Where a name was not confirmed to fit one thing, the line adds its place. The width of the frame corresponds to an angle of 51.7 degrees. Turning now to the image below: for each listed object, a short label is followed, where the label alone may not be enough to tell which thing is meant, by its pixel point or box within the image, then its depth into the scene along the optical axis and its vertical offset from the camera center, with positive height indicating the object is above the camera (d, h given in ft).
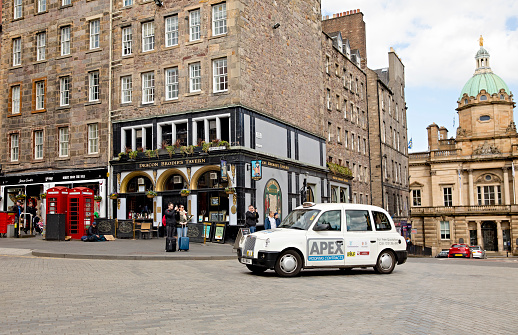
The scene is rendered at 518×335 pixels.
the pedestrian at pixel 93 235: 80.18 -2.67
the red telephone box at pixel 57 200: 82.74 +2.79
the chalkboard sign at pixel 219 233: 84.94 -2.94
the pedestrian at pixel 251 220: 72.44 -0.82
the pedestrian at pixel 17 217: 93.02 +0.33
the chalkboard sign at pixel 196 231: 83.73 -2.50
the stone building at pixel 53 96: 109.40 +26.34
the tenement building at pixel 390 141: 175.52 +24.92
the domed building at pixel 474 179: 215.92 +13.02
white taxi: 43.70 -2.51
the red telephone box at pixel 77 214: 82.94 +0.57
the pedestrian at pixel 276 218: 78.11 -0.77
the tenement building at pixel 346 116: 141.28 +27.62
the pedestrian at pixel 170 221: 65.98 -0.67
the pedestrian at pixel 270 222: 75.11 -1.20
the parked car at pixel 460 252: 137.39 -10.91
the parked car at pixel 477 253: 142.57 -11.70
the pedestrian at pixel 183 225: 72.01 -1.31
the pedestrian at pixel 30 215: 105.19 +0.70
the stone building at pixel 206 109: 94.02 +19.93
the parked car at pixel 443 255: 161.83 -13.71
